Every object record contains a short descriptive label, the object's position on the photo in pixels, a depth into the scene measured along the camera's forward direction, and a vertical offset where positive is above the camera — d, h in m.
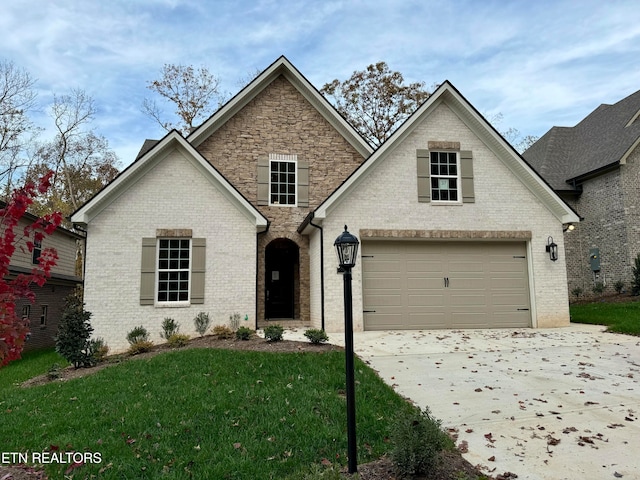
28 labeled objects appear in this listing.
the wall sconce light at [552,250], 12.20 +1.06
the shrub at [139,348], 9.93 -1.31
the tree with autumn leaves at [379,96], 25.50 +11.68
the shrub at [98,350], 9.24 -1.35
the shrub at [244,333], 9.82 -0.98
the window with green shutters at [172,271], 11.32 +0.55
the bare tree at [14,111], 23.50 +10.31
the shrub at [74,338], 8.90 -0.97
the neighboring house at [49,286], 15.79 +0.30
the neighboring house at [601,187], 18.25 +4.60
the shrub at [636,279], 16.69 +0.30
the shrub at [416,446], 3.60 -1.35
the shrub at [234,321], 11.61 -0.83
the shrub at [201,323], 11.36 -0.85
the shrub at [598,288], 18.81 -0.04
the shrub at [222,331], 10.65 -1.04
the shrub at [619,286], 17.98 +0.04
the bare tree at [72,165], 27.30 +9.13
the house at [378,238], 11.35 +1.44
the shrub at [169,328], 11.08 -0.95
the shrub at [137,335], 10.79 -1.12
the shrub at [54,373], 8.33 -1.59
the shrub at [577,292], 19.45 -0.22
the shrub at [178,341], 10.16 -1.19
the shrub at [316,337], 8.99 -0.99
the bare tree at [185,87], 25.23 +12.28
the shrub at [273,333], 9.30 -0.93
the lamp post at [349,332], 3.83 -0.40
